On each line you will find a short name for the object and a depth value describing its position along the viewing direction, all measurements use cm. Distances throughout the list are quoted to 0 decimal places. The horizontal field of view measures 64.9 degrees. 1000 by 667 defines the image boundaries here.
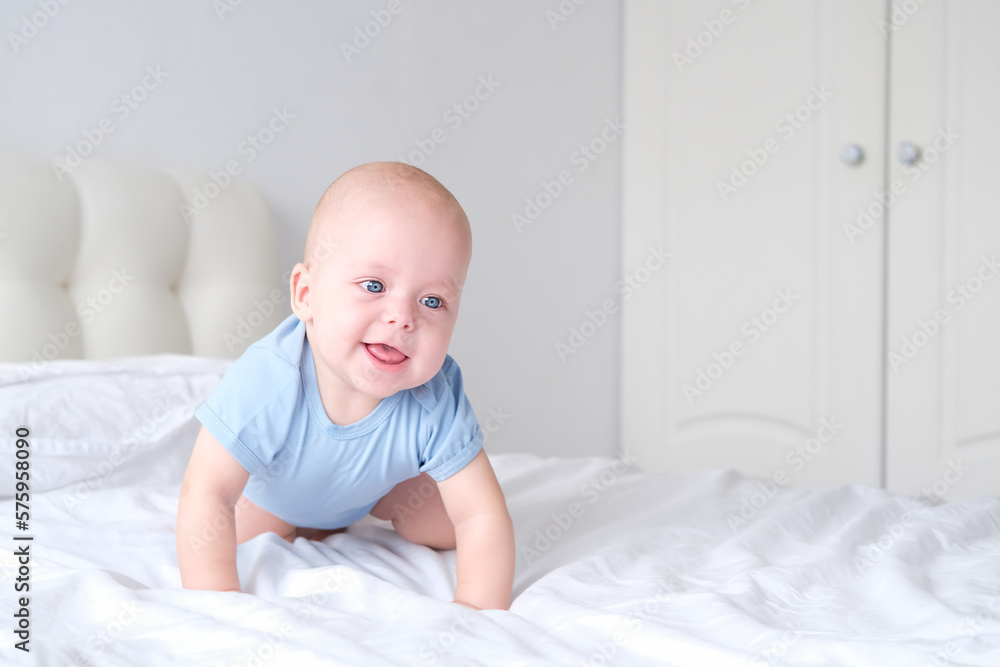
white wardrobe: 208
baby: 81
